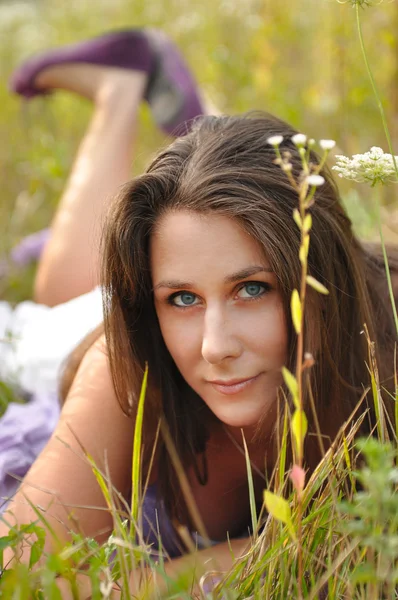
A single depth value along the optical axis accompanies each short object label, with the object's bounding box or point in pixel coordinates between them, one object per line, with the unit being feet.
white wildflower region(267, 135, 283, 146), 3.47
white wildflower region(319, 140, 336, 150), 3.47
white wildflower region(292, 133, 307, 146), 3.44
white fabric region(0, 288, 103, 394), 5.71
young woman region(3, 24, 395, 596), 4.14
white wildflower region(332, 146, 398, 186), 3.68
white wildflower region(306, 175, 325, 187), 3.32
